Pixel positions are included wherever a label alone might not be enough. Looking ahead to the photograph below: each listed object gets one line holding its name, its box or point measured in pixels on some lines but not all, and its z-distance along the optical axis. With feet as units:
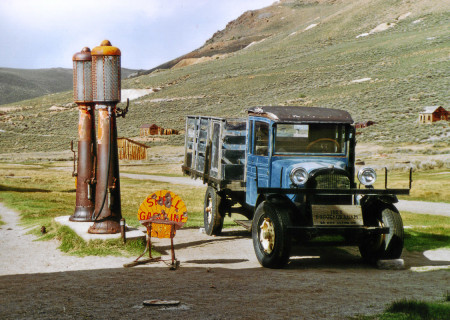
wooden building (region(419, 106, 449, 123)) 196.85
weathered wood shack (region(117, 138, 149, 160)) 206.39
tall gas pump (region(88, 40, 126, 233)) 37.65
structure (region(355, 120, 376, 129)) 207.62
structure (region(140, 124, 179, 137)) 278.46
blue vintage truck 32.53
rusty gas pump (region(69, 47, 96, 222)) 40.60
